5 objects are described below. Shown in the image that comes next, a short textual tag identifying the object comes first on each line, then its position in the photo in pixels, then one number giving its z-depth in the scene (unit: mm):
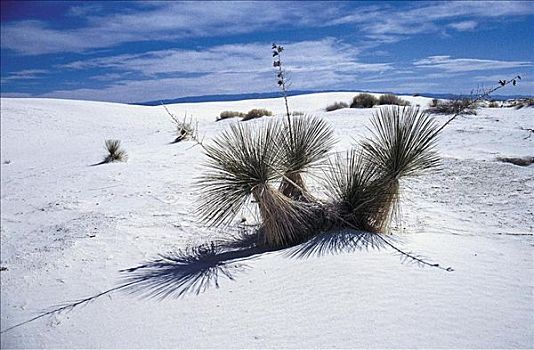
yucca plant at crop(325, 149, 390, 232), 3830
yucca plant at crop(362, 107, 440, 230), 3604
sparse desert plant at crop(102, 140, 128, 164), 9531
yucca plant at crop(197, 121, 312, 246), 3713
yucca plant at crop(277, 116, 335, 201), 4133
